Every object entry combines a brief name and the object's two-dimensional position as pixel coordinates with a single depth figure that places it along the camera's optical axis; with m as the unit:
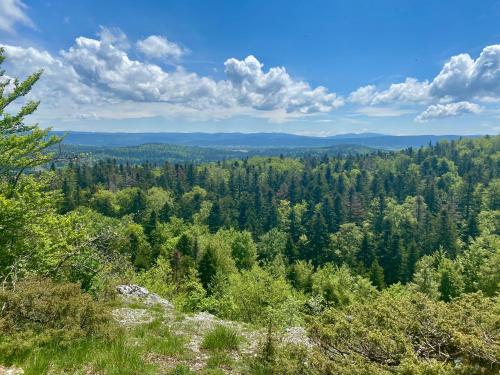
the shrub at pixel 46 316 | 8.25
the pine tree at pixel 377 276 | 53.69
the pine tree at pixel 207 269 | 48.97
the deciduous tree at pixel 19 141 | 14.05
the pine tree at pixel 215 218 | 95.25
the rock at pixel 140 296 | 17.78
